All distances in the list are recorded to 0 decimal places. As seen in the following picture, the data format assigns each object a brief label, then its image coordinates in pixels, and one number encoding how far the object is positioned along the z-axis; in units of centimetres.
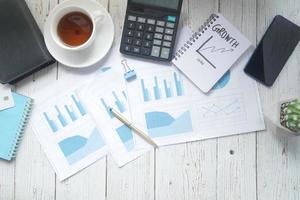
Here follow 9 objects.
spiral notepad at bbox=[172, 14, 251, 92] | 69
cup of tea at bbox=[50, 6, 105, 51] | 67
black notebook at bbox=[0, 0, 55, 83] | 68
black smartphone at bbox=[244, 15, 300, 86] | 69
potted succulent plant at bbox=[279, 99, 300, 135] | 64
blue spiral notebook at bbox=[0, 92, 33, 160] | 70
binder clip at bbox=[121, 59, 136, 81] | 70
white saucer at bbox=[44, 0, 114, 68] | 68
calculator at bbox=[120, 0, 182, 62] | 69
